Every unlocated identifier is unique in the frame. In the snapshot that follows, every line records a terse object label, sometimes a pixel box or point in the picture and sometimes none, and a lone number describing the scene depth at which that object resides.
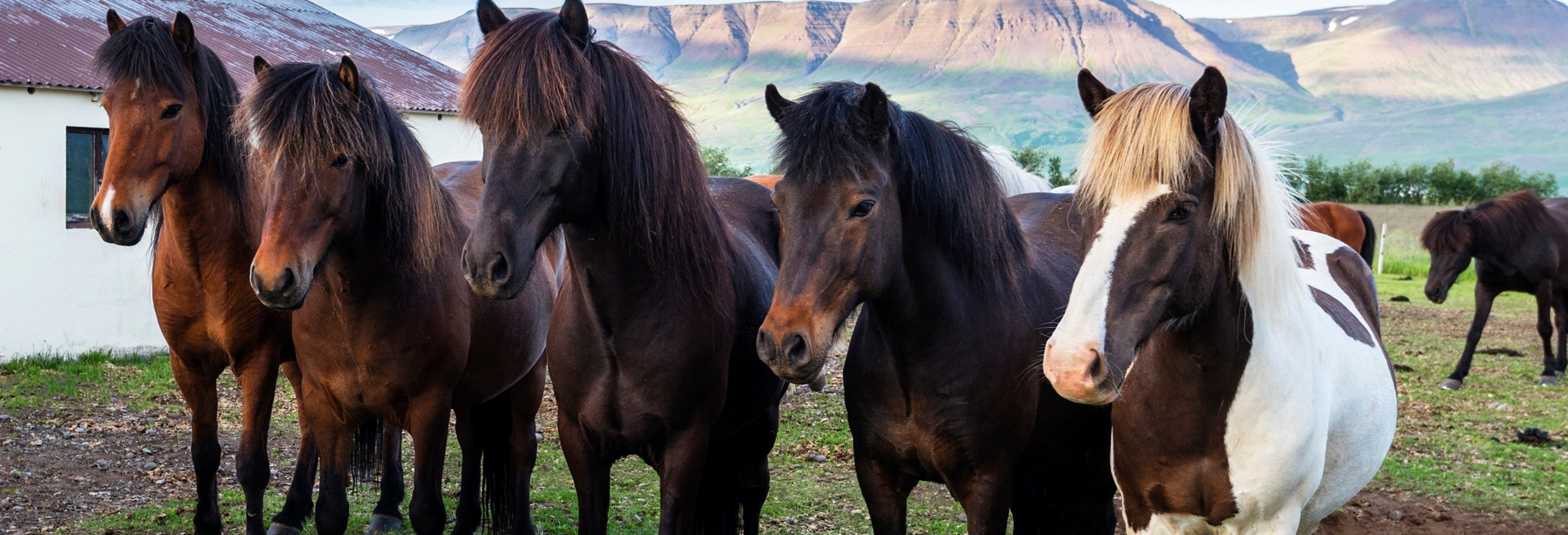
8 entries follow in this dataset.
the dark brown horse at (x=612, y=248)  2.81
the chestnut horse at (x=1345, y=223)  16.64
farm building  9.47
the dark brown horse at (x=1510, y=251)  10.69
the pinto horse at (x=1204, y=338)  2.33
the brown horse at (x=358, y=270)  3.35
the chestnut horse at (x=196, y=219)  3.91
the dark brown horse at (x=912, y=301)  2.63
